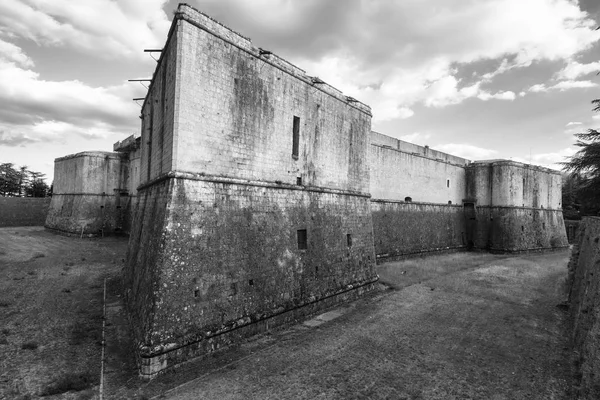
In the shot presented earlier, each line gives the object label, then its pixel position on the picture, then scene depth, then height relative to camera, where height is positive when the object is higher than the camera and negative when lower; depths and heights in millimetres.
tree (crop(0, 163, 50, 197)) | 42625 +3275
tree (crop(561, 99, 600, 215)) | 16172 +2553
